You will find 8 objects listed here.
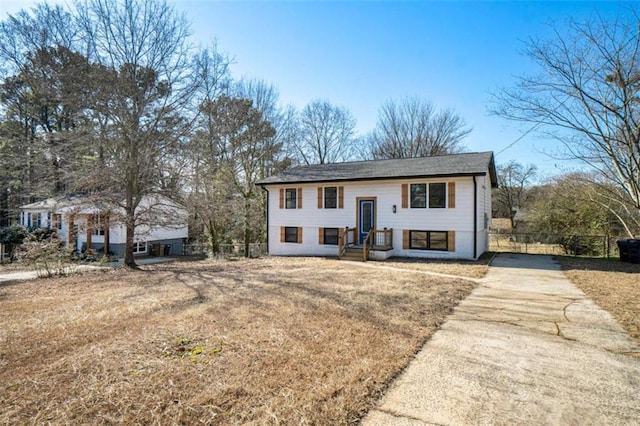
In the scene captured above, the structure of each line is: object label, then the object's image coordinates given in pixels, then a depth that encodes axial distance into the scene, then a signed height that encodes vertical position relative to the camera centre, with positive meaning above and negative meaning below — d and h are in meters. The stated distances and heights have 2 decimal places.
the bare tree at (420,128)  28.05 +8.42
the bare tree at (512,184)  36.78 +4.56
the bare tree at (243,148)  18.89 +4.82
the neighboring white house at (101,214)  10.60 +0.39
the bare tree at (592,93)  9.17 +4.12
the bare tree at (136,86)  10.45 +4.68
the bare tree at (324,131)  27.39 +7.99
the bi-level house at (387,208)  13.27 +0.72
